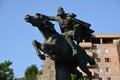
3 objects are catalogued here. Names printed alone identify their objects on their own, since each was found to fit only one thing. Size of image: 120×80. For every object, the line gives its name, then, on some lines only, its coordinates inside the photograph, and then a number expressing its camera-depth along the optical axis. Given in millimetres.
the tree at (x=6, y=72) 48472
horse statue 17453
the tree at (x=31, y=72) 76762
